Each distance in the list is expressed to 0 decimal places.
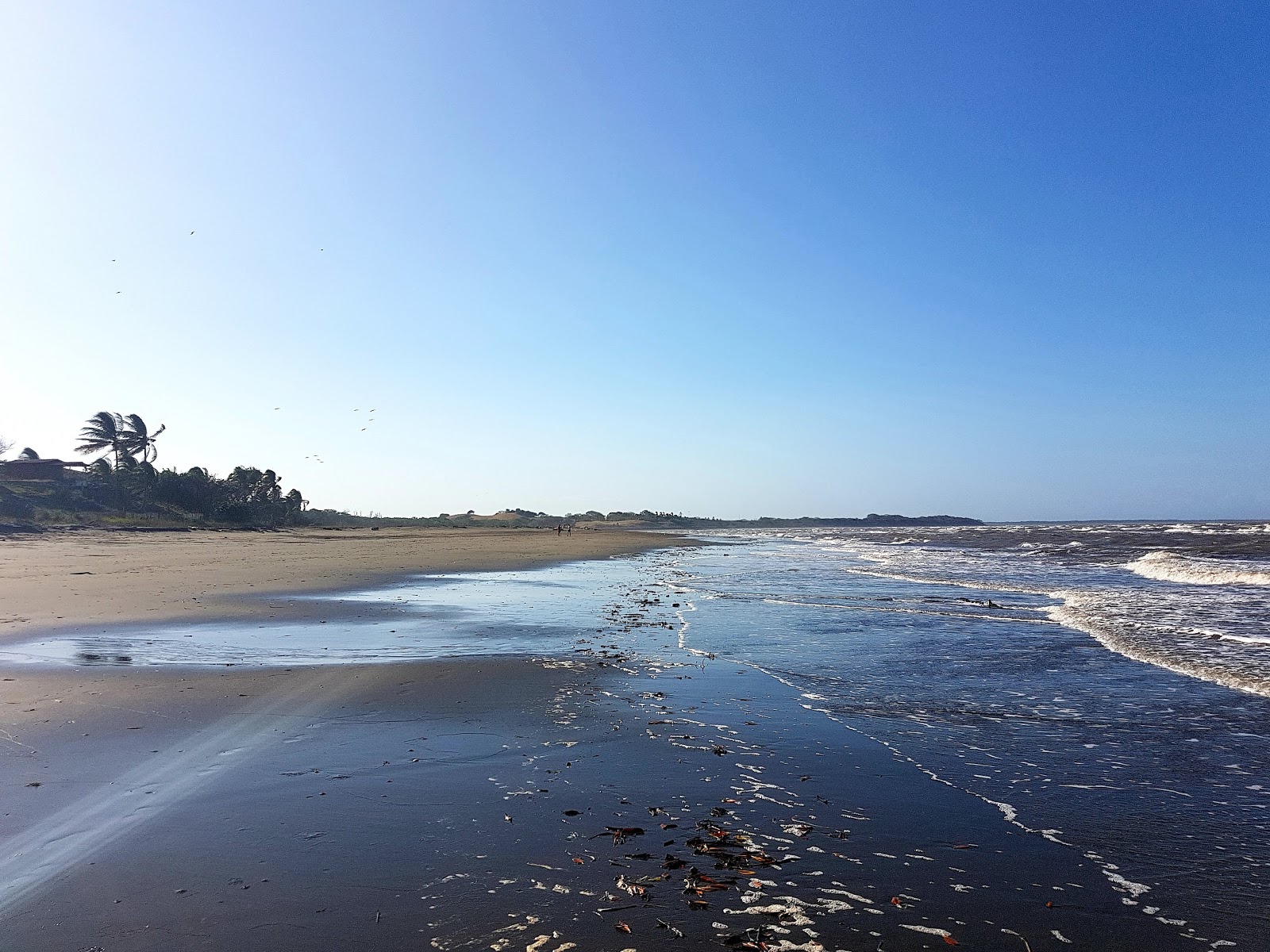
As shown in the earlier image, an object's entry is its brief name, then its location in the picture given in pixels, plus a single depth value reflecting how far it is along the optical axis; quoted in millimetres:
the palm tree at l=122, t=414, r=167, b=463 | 87575
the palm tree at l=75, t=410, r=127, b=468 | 84625
